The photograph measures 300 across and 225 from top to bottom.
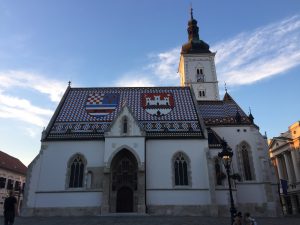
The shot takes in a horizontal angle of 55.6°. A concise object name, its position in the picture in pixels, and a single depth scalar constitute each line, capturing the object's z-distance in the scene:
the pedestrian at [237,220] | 12.73
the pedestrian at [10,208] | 12.48
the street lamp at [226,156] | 15.44
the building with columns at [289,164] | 41.54
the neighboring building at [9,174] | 46.57
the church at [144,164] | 26.33
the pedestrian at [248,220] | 13.17
